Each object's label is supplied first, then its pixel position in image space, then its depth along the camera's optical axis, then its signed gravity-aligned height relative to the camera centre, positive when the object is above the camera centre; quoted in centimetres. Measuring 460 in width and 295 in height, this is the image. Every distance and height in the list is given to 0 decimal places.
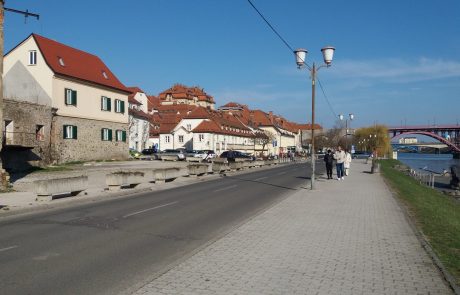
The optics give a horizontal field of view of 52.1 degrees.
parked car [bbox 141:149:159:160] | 6712 +11
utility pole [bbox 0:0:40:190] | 2009 +313
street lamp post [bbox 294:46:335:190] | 1980 +388
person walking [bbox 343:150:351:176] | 3194 -66
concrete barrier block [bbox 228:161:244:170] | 3850 -107
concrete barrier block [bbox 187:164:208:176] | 2966 -108
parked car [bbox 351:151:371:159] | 9395 -53
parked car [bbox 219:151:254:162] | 5652 -31
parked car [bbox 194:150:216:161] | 6055 -31
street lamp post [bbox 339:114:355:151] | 4222 +319
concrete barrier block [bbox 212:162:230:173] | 3490 -107
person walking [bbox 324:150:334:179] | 2957 -54
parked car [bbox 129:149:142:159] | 5879 -16
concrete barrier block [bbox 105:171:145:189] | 2009 -116
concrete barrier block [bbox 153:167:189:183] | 2530 -118
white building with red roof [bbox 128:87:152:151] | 7006 +407
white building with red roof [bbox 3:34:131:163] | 3962 +530
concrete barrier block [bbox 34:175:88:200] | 1554 -116
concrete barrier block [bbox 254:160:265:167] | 4871 -111
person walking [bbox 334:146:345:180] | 2867 -46
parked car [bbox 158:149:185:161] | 5681 -4
